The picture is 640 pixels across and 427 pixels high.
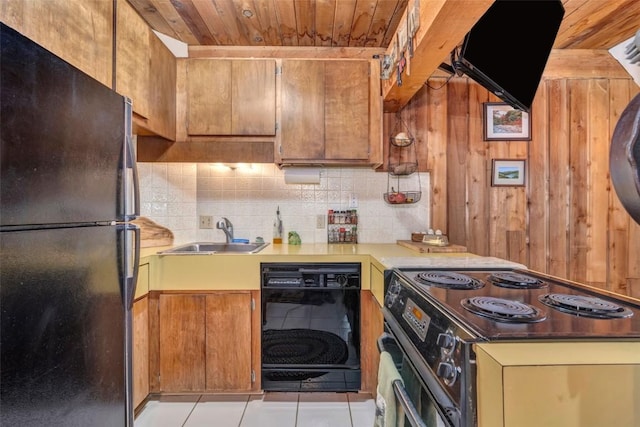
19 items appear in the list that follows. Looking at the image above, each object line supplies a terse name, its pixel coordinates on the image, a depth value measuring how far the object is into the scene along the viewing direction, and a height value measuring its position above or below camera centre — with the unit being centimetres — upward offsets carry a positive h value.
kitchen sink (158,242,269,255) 242 -26
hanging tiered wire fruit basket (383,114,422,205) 240 +41
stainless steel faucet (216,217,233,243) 244 -11
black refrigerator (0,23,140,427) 80 -9
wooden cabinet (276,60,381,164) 221 +73
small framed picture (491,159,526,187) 248 +33
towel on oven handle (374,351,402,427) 106 -63
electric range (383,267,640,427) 59 -27
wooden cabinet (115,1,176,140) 163 +82
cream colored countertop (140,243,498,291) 194 -34
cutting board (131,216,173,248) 222 -15
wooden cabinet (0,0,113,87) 106 +71
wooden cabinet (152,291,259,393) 193 -79
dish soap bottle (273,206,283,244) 253 -12
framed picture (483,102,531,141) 249 +71
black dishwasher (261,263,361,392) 195 -70
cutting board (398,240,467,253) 198 -22
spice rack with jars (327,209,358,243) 253 -10
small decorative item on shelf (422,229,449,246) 211 -17
